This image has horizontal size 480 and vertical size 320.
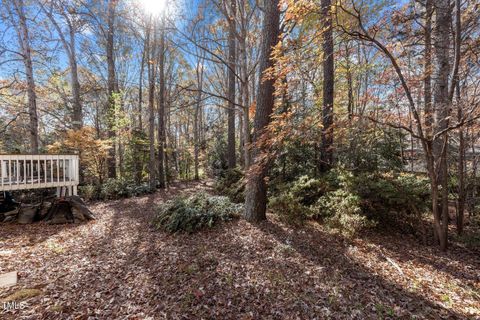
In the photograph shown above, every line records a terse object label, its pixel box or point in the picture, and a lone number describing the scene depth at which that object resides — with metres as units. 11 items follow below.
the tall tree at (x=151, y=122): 9.12
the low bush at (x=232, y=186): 6.29
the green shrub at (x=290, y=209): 4.63
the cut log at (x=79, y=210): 5.23
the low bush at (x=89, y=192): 7.84
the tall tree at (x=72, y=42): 9.09
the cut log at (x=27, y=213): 4.92
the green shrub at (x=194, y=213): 4.32
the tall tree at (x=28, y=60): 6.95
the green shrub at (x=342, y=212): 3.98
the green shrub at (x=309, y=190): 5.05
